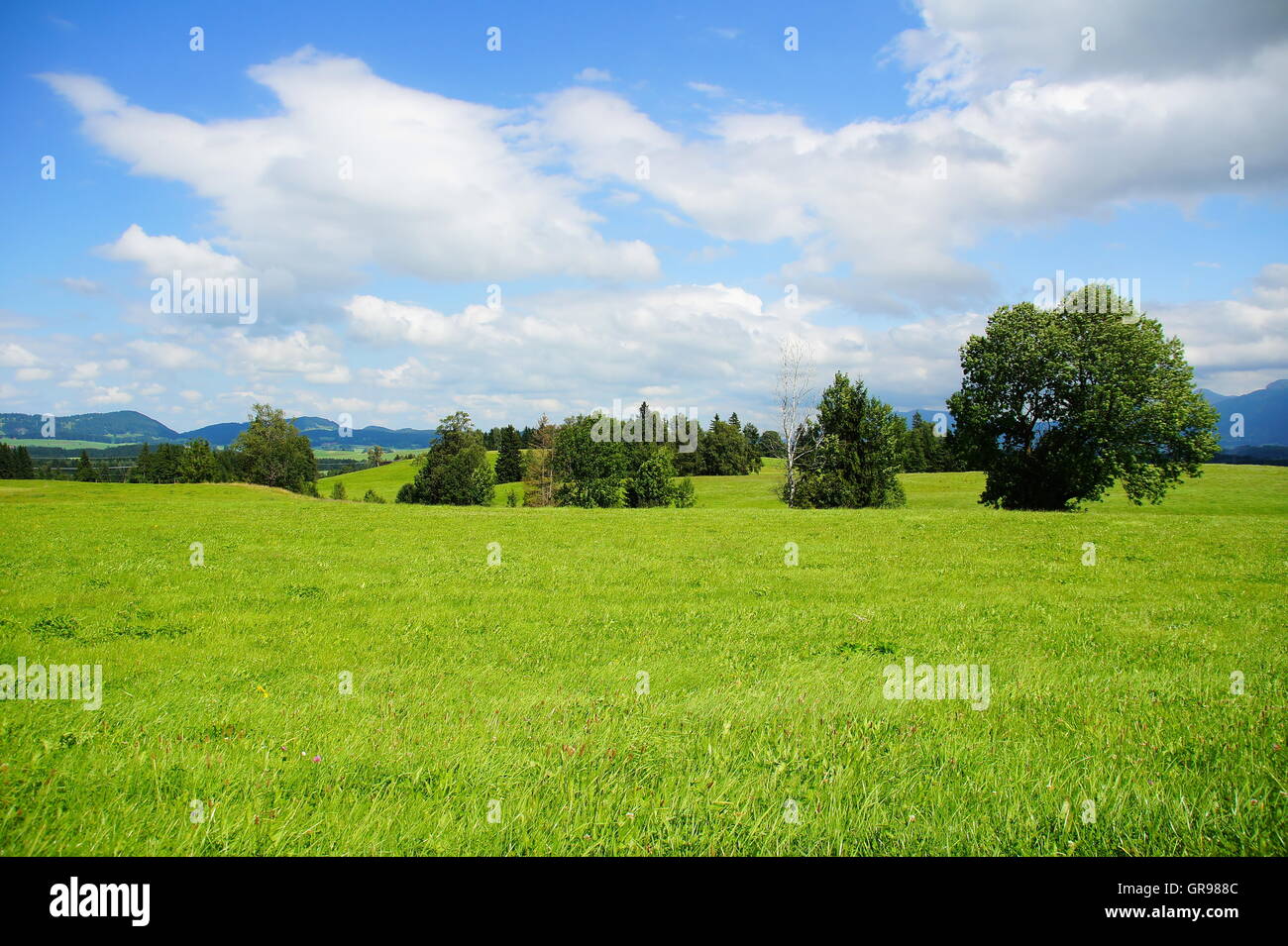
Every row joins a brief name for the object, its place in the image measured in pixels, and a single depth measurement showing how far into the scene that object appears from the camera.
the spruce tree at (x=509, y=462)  134.75
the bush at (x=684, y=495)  83.75
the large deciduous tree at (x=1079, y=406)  42.22
